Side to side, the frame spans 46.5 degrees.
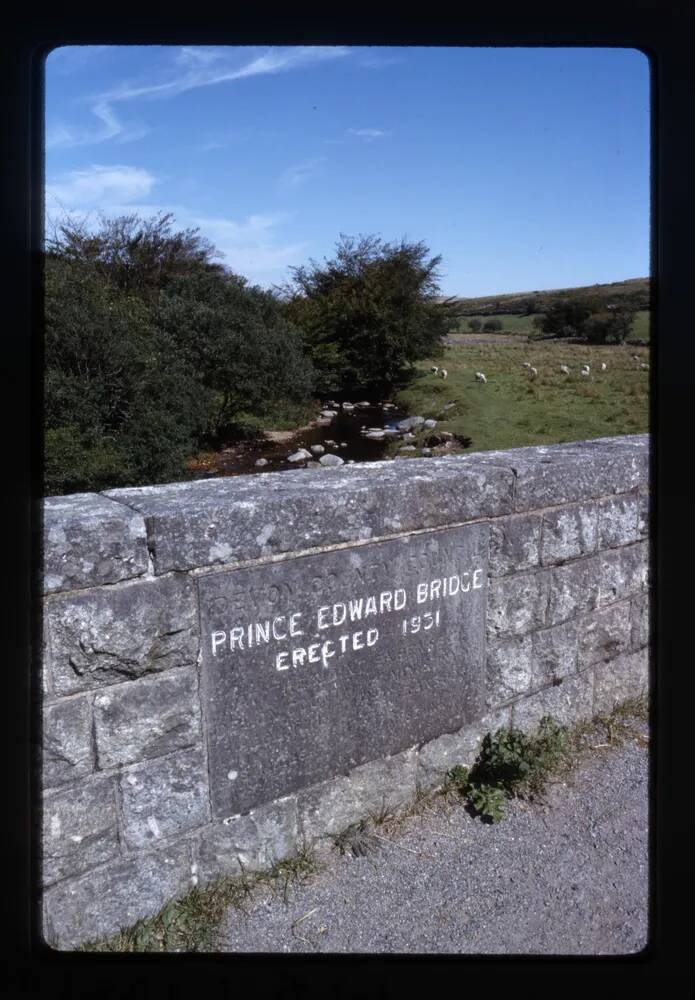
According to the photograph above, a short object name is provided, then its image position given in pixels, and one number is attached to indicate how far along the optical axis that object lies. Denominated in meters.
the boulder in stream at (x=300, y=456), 15.00
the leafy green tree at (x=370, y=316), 21.78
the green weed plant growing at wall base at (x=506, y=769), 3.02
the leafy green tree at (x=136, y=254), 18.00
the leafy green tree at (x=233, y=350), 15.47
